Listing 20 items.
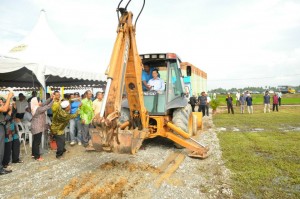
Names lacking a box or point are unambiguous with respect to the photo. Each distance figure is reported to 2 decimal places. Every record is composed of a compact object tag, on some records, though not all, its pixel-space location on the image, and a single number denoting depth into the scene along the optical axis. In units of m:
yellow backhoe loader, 4.34
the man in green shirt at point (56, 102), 6.93
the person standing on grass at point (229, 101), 20.66
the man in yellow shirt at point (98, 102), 8.05
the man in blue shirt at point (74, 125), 8.50
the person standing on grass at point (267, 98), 20.86
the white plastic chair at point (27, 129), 8.09
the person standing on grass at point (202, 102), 17.13
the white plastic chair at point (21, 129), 7.69
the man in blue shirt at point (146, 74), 7.59
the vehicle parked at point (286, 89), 74.38
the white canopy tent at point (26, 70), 7.07
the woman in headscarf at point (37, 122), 6.66
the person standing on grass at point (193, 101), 18.27
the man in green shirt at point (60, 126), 6.92
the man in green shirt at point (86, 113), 8.23
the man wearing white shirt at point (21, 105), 8.83
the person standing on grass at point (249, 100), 20.30
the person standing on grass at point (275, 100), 22.18
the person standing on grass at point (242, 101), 20.73
